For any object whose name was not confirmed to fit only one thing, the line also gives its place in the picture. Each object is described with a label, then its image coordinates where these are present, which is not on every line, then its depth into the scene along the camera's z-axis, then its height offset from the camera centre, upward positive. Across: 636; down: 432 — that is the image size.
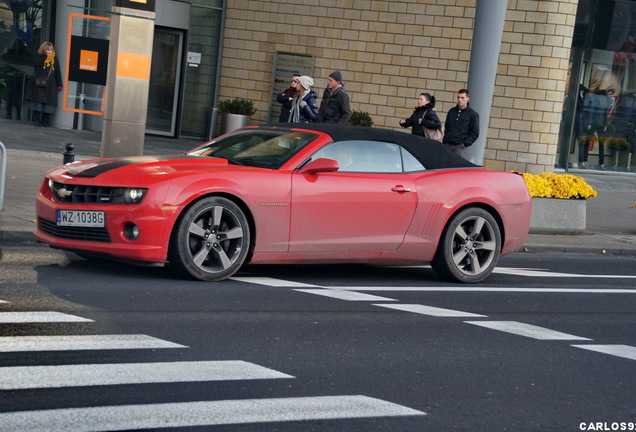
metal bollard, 12.38 -1.15
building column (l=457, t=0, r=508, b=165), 15.09 +0.60
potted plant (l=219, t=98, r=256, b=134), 24.70 -0.89
